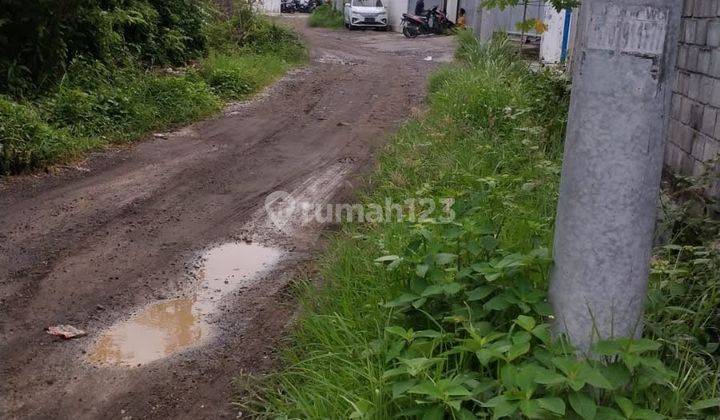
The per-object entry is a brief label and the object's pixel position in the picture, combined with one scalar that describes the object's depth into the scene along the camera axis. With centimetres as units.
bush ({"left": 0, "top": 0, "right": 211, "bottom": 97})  882
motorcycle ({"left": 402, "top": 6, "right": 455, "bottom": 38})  2591
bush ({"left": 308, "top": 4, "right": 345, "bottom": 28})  3172
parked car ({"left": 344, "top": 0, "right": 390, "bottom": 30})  2919
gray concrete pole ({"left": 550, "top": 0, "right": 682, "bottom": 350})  225
